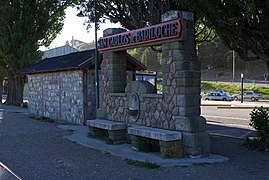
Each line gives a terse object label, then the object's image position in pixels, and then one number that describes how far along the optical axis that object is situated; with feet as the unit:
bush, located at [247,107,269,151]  32.32
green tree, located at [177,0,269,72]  29.78
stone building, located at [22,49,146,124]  52.81
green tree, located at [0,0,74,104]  90.99
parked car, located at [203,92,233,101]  153.07
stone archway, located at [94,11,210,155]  28.48
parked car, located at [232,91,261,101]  149.91
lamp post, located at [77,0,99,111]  47.16
